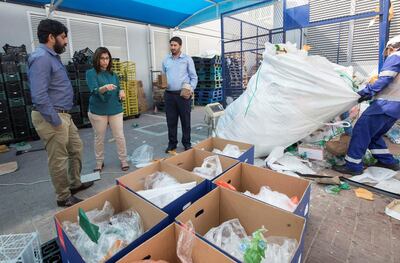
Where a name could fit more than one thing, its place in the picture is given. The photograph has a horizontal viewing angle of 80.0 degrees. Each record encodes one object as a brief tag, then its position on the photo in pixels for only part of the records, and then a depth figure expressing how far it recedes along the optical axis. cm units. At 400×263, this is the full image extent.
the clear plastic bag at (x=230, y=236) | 99
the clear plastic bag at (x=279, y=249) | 89
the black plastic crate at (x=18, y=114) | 414
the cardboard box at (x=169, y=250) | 80
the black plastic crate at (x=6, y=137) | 405
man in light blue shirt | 310
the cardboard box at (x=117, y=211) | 88
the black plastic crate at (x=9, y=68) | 396
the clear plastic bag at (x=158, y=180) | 147
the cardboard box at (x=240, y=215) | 100
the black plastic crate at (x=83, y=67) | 493
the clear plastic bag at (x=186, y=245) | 87
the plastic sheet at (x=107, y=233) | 94
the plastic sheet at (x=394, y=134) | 331
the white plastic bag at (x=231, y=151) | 197
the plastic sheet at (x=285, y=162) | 246
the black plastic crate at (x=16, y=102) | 410
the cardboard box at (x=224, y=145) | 184
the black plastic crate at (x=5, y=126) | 402
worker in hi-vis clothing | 221
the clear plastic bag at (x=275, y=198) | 126
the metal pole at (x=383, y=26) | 272
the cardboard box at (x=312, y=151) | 270
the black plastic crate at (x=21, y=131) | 418
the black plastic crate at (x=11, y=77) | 400
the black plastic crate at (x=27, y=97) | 423
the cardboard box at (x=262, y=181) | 135
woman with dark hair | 247
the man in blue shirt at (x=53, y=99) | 169
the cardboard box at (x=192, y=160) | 166
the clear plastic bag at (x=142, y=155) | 302
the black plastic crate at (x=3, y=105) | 400
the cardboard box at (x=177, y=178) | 115
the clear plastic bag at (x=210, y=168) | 161
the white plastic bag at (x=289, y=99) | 259
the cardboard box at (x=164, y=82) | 324
